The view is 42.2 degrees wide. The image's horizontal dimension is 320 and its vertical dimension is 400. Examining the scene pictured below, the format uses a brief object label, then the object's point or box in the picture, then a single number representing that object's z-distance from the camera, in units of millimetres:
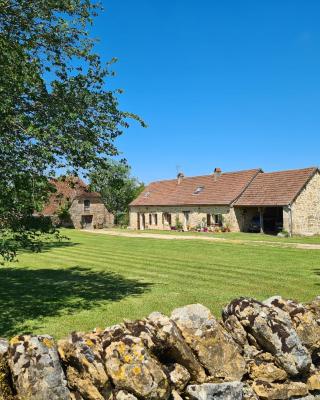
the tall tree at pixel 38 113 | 10047
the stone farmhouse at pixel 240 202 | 38688
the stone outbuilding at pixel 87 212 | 60281
